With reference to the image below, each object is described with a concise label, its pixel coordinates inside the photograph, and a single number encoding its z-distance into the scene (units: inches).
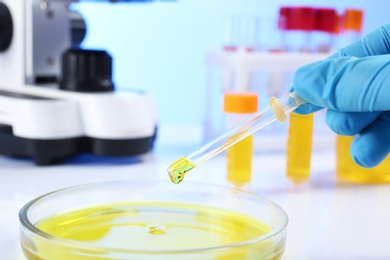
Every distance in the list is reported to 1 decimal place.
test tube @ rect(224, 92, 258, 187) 19.5
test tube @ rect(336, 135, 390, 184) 20.4
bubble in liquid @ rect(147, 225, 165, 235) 15.3
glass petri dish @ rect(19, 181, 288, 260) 13.7
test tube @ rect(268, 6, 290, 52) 24.1
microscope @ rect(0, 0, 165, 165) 20.2
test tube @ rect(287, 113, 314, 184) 20.5
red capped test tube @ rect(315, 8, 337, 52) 23.9
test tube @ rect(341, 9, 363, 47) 24.5
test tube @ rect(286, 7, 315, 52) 23.8
